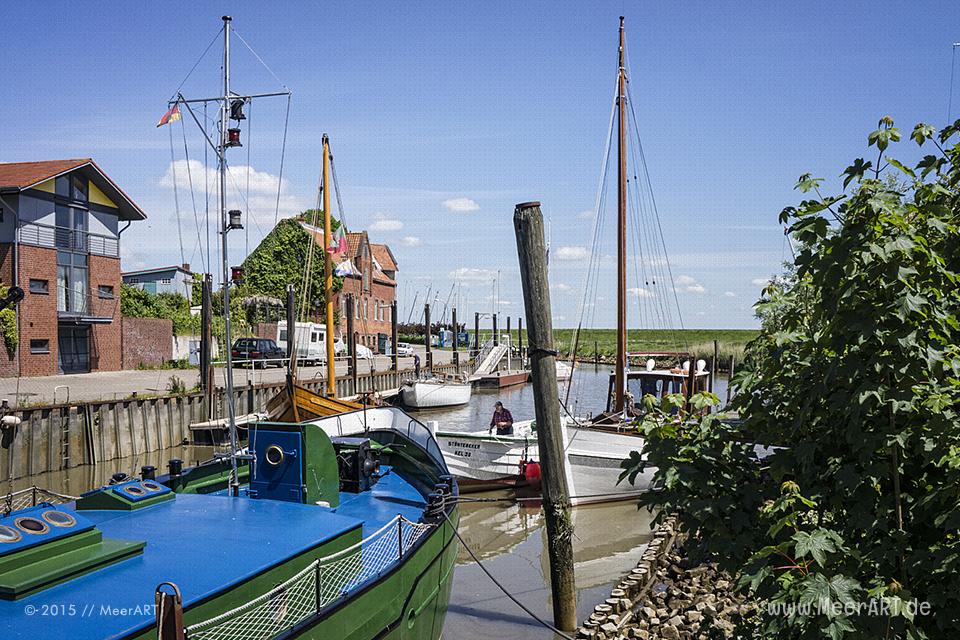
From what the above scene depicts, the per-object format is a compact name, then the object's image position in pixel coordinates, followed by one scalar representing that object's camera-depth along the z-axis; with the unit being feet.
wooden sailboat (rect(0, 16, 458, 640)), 16.70
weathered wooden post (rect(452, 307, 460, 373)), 173.58
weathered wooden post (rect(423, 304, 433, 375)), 155.18
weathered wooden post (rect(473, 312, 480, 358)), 212.84
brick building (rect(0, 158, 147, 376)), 104.37
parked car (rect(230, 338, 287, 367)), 128.08
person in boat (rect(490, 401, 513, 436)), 67.36
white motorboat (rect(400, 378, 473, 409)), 132.77
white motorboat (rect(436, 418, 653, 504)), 58.23
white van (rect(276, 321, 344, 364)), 147.13
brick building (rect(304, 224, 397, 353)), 192.65
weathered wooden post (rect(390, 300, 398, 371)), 146.78
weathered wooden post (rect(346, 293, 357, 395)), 118.42
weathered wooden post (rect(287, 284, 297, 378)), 68.69
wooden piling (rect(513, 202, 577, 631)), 26.63
